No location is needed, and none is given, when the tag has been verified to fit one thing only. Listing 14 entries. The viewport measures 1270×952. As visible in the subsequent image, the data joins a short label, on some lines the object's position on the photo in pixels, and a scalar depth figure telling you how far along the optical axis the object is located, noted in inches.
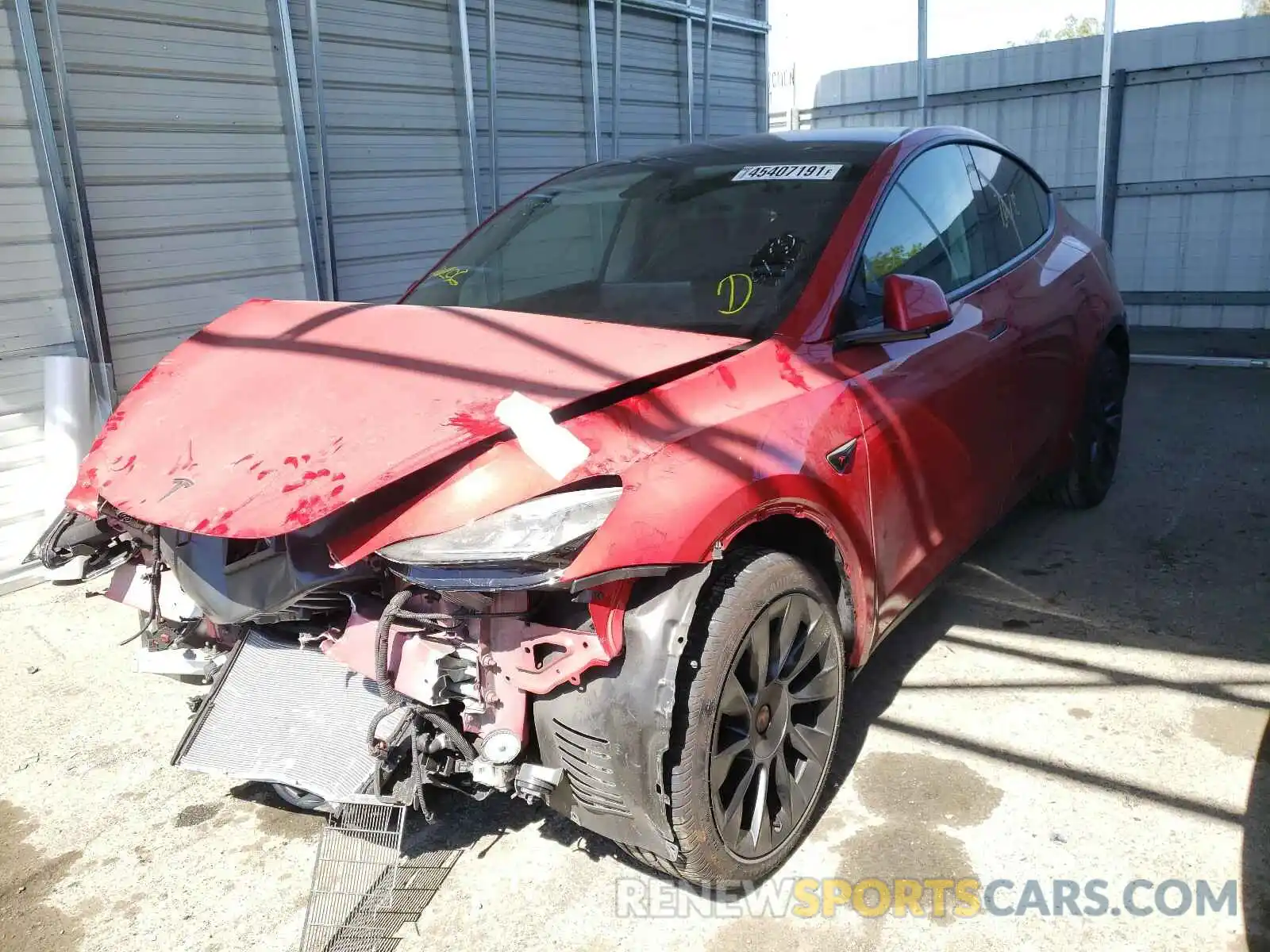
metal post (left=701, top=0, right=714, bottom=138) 348.2
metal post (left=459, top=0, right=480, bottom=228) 262.4
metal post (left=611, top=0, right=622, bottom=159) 303.3
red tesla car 79.0
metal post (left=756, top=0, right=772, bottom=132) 393.1
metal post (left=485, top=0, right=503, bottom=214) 264.2
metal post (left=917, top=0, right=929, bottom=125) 323.3
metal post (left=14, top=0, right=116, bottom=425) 180.4
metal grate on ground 92.3
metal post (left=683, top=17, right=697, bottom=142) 343.0
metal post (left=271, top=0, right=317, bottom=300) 220.2
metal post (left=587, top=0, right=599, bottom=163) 301.4
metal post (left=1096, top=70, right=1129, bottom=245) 362.9
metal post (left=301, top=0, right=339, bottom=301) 226.4
